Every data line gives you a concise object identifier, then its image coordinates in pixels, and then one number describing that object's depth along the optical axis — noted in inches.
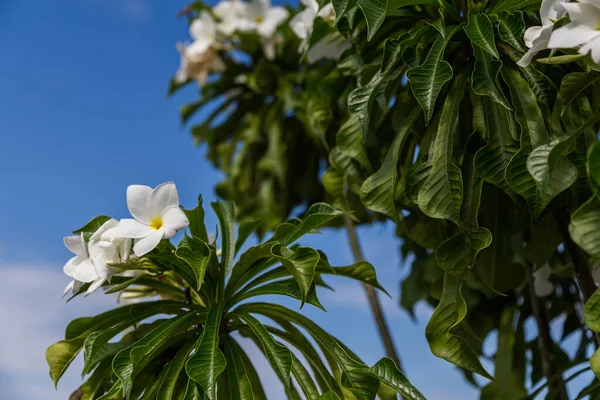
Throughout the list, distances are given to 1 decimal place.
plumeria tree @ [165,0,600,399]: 58.5
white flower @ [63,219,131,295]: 60.5
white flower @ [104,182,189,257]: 60.2
